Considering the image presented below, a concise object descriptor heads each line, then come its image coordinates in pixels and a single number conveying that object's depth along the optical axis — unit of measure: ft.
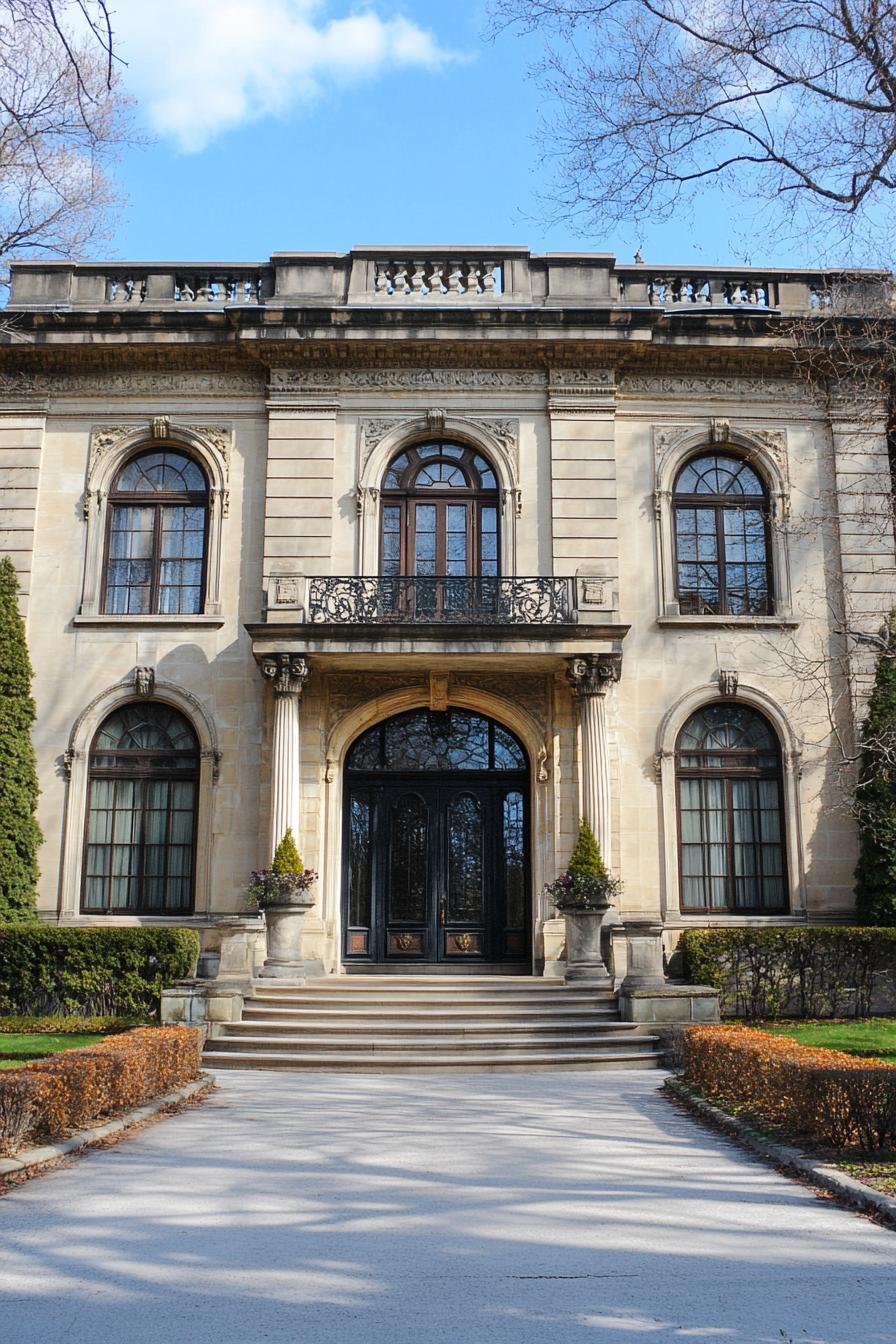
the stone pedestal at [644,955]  49.80
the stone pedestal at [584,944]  53.16
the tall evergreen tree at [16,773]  58.08
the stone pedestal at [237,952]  51.29
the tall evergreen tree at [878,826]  57.16
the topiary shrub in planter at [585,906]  53.06
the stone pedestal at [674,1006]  48.29
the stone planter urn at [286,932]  53.83
